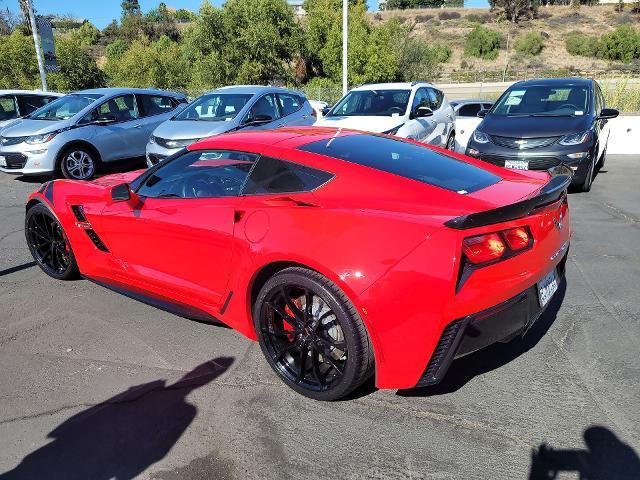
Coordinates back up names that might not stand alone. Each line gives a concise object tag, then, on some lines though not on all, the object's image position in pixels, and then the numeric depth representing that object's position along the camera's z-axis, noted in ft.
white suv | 29.63
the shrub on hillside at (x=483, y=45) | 198.08
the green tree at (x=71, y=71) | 121.08
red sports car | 8.03
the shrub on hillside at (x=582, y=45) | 191.21
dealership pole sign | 57.29
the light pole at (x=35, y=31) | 61.41
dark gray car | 24.85
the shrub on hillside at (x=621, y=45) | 179.01
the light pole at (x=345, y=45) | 58.70
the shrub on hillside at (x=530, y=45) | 196.54
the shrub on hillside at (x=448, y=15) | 252.42
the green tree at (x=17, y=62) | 103.40
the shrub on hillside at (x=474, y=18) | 244.01
